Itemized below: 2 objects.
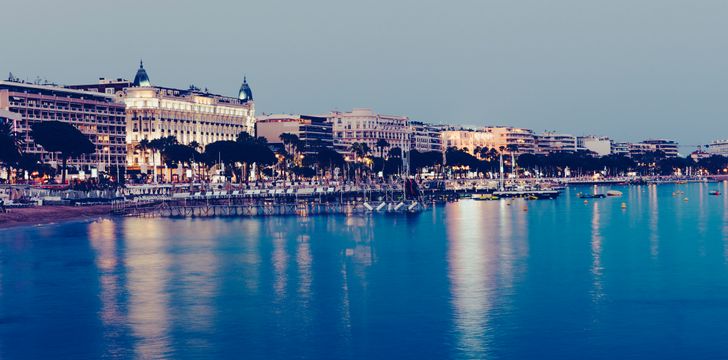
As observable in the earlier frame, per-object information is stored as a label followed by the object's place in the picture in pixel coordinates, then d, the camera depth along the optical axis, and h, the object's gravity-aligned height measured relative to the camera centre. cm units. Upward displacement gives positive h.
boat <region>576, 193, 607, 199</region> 18022 -348
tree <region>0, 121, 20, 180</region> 12044 +530
